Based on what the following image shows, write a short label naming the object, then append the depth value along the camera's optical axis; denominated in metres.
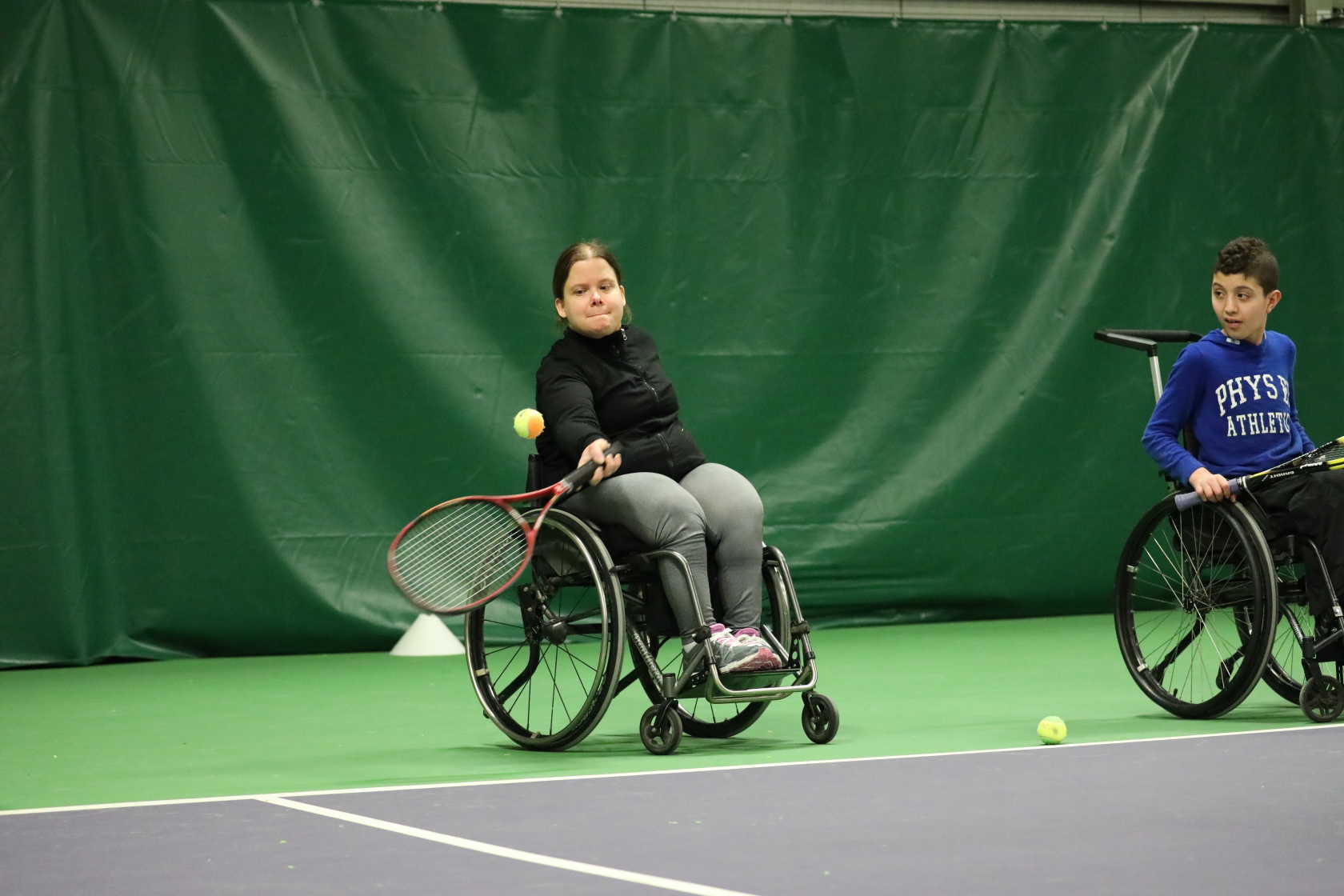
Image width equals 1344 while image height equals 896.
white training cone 9.76
